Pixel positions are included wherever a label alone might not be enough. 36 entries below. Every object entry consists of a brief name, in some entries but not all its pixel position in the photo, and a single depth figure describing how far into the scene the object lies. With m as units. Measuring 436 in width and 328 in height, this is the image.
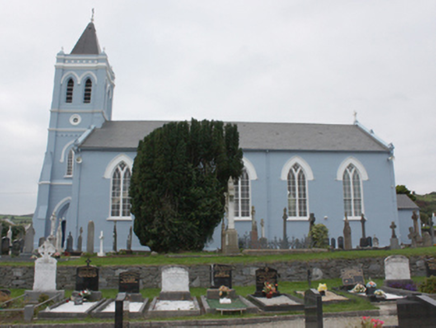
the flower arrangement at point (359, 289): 11.50
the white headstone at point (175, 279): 11.32
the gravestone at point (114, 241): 22.11
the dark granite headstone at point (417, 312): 6.61
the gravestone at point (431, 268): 12.56
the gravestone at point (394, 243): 20.49
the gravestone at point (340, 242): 21.63
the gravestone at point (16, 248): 18.62
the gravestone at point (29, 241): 19.27
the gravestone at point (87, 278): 11.76
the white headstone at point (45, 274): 11.50
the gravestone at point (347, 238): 20.42
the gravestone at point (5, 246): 19.06
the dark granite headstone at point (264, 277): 11.47
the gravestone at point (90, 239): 18.92
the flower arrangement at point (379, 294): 10.55
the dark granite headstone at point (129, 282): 11.36
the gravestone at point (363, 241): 21.97
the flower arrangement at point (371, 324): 6.15
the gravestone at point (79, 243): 22.08
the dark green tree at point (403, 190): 47.06
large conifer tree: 18.39
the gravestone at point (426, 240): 20.89
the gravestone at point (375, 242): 23.66
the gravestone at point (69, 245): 20.85
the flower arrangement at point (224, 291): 10.91
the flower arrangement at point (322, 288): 10.99
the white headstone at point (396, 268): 12.42
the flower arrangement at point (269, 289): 10.86
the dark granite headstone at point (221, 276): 11.97
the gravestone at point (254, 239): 19.23
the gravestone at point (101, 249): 19.94
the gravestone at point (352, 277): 12.16
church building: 25.00
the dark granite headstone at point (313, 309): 6.84
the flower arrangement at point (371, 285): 11.12
